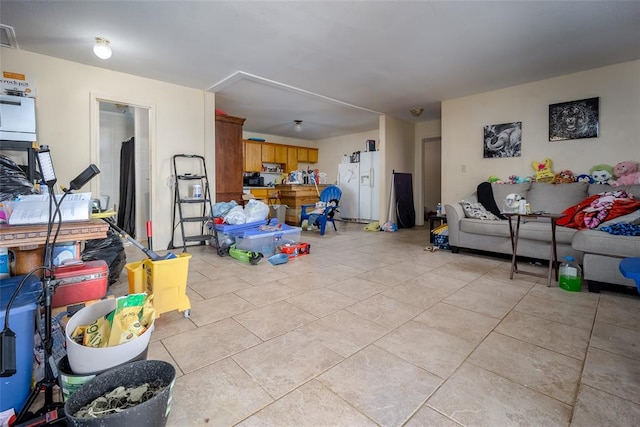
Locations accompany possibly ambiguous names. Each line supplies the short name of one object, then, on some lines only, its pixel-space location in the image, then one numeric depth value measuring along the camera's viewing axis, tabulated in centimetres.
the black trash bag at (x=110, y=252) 252
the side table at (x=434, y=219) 454
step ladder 404
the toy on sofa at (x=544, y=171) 397
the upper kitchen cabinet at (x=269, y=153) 775
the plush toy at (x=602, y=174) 356
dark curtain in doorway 488
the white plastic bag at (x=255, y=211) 398
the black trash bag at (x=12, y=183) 189
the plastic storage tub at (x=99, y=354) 104
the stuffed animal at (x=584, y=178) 364
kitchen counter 682
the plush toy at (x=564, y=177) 379
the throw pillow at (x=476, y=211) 383
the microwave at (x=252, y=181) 708
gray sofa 243
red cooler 142
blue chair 548
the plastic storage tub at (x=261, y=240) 363
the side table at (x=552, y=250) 262
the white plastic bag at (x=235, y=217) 384
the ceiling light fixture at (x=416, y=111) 546
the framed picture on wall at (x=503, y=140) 426
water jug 250
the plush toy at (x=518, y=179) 417
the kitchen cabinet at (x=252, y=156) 743
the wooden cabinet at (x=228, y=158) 479
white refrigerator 687
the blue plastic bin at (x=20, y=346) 107
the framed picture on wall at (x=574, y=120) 366
